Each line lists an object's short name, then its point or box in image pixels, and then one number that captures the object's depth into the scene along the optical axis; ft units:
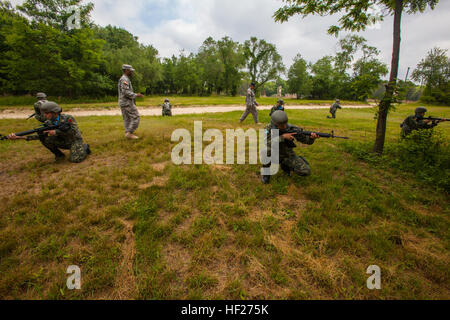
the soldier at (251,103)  31.14
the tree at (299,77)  192.03
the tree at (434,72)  128.28
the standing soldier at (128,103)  20.07
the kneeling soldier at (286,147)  12.75
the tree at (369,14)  14.58
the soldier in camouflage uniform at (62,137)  14.65
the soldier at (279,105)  25.40
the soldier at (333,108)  47.03
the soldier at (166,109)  42.79
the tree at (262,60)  182.39
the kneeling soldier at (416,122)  20.26
